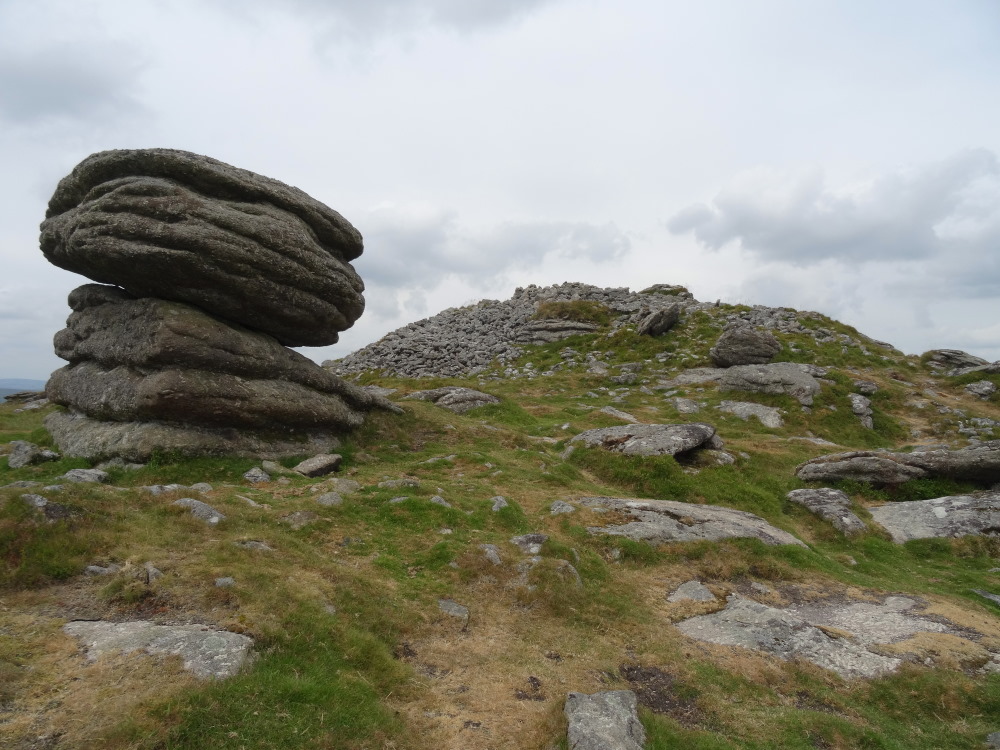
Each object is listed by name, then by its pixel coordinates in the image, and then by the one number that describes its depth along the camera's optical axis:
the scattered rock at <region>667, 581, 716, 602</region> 16.33
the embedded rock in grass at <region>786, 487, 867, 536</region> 23.06
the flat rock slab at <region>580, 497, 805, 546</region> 19.67
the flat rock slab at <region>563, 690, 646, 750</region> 9.17
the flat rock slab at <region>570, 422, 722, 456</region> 27.77
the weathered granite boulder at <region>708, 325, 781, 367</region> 51.94
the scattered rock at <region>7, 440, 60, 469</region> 21.41
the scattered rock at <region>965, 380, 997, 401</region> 45.58
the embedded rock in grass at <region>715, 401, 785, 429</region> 40.38
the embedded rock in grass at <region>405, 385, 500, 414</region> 40.84
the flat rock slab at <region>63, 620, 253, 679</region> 8.89
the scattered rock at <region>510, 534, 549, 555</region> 17.17
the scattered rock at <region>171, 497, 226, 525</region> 15.16
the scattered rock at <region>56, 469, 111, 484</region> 18.67
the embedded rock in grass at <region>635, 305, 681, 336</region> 62.84
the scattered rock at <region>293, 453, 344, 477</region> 22.75
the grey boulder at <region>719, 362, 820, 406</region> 43.28
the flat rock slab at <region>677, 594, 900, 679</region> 13.06
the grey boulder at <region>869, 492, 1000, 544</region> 22.19
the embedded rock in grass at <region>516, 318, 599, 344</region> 68.31
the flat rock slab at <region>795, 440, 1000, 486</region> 25.08
